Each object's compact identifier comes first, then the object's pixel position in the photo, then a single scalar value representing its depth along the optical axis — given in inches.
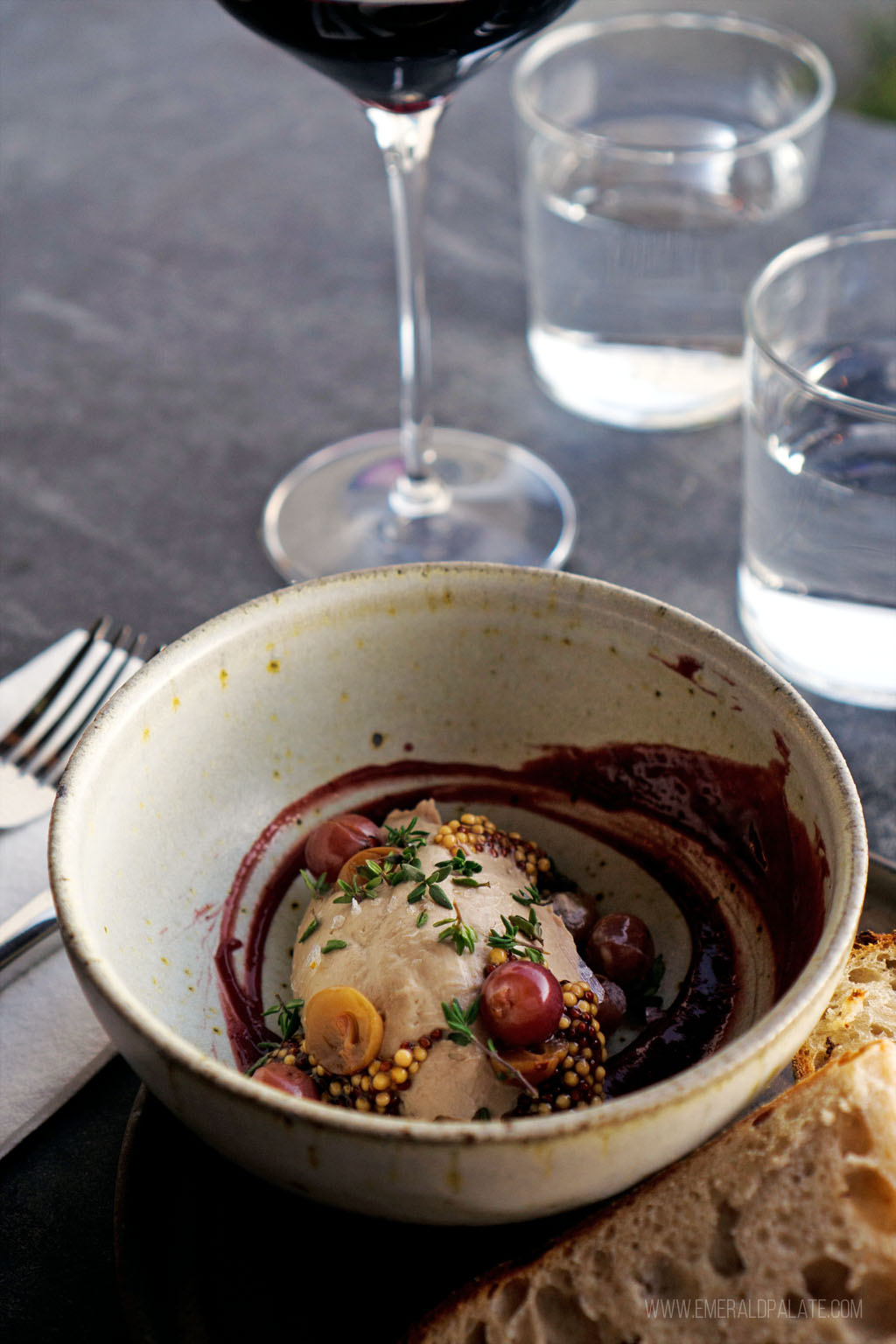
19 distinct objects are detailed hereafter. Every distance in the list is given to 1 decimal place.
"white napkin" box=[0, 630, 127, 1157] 20.3
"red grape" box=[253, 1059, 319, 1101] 19.0
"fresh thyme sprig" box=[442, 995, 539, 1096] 19.0
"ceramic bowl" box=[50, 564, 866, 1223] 16.3
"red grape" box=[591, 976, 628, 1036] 19.9
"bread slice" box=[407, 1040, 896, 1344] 17.0
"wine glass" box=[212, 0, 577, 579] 22.0
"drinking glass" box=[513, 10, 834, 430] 25.6
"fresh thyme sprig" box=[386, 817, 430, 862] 20.4
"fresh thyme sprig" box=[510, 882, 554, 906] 20.2
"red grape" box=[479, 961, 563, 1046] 19.1
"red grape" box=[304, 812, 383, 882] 20.6
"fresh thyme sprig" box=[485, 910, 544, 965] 19.6
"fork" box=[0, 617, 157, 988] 21.0
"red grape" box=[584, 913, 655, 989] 20.2
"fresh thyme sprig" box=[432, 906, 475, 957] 19.5
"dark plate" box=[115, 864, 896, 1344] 18.7
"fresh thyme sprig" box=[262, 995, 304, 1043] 19.7
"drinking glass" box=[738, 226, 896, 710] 22.6
